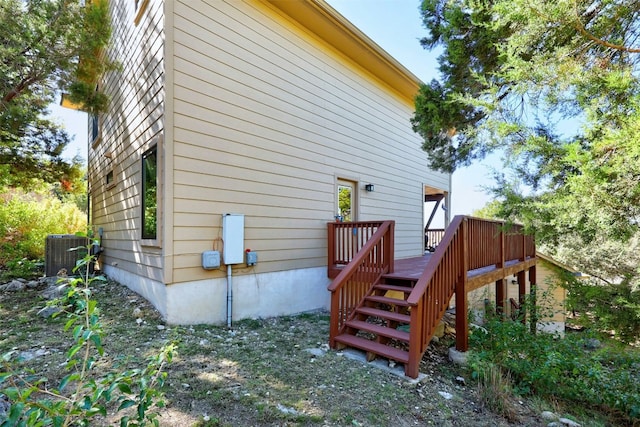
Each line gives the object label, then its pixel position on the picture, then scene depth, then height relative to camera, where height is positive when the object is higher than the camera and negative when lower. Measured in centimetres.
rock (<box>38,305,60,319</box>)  424 -120
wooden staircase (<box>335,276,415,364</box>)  364 -127
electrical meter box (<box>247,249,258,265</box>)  493 -55
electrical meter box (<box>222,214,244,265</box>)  461 -23
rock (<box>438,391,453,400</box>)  313 -169
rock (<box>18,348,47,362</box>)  311 -130
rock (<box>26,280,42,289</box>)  572 -112
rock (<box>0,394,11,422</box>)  217 -128
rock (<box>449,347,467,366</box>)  404 -171
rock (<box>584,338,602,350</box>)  686 -270
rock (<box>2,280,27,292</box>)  546 -110
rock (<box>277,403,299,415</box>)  254 -149
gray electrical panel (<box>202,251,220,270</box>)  444 -52
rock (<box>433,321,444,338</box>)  489 -167
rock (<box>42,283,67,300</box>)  501 -114
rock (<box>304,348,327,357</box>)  376 -154
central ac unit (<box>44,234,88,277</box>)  637 -66
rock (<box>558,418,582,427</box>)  299 -187
